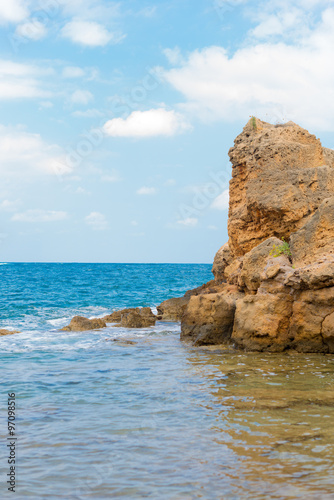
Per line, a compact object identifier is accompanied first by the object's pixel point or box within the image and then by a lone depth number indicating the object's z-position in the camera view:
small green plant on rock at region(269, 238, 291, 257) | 13.57
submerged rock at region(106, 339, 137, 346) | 15.00
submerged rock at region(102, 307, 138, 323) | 21.59
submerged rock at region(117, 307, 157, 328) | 19.66
